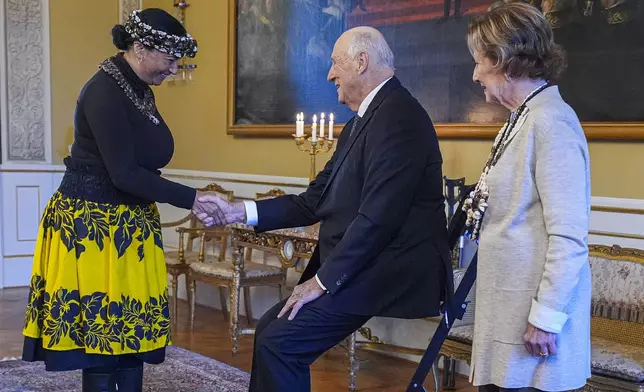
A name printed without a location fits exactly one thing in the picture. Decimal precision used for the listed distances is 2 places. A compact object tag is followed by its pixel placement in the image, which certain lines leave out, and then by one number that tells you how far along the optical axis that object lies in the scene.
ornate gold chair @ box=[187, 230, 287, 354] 4.42
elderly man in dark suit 2.15
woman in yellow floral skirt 2.45
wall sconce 5.94
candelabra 4.16
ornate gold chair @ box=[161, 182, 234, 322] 5.14
